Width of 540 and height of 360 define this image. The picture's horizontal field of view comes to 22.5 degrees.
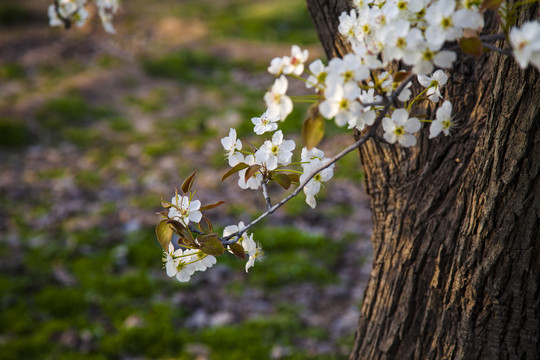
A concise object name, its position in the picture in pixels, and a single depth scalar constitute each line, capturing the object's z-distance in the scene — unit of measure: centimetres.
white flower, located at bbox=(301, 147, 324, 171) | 115
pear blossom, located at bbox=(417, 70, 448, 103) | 113
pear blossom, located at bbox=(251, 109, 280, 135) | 112
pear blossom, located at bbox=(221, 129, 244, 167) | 116
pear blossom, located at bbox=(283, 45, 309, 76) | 105
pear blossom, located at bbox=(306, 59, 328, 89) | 104
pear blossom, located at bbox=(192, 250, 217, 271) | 115
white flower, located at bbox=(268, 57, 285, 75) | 106
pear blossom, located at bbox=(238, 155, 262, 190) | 117
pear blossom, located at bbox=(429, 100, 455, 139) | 113
